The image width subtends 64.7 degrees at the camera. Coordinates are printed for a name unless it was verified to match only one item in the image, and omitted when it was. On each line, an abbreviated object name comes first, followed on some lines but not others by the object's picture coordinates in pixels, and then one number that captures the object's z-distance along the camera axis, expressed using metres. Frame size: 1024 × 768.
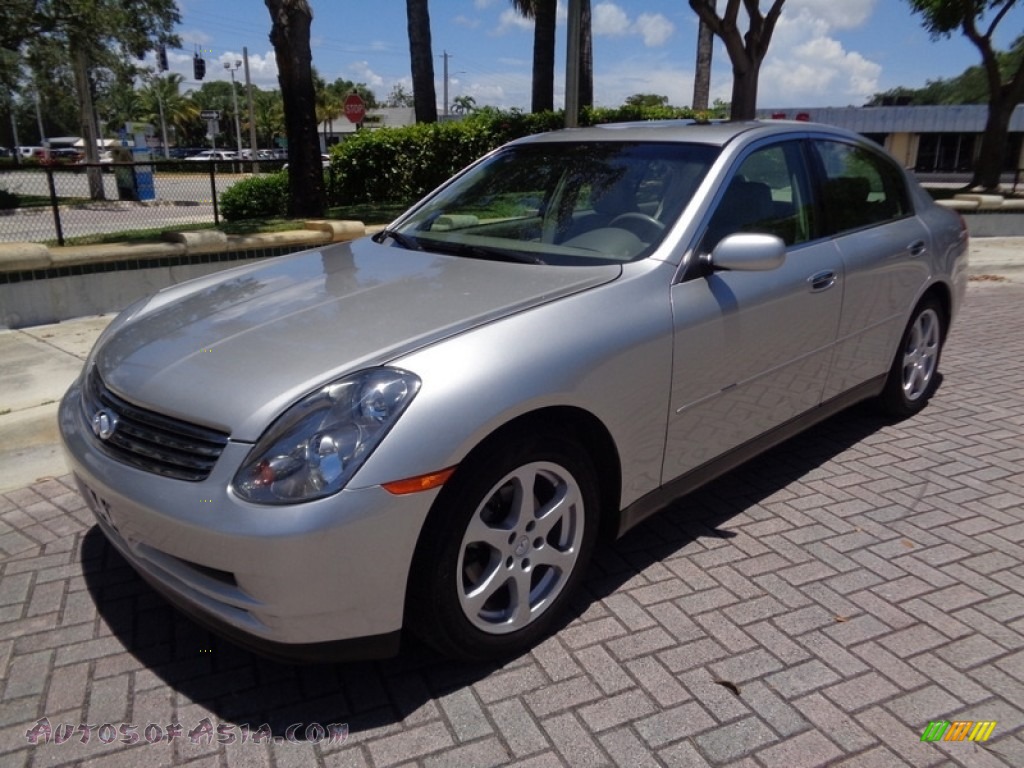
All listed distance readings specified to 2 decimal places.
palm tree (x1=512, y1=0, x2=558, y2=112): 18.05
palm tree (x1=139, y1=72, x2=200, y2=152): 84.06
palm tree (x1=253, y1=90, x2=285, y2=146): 89.00
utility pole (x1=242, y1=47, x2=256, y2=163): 46.19
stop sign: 18.53
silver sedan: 2.19
